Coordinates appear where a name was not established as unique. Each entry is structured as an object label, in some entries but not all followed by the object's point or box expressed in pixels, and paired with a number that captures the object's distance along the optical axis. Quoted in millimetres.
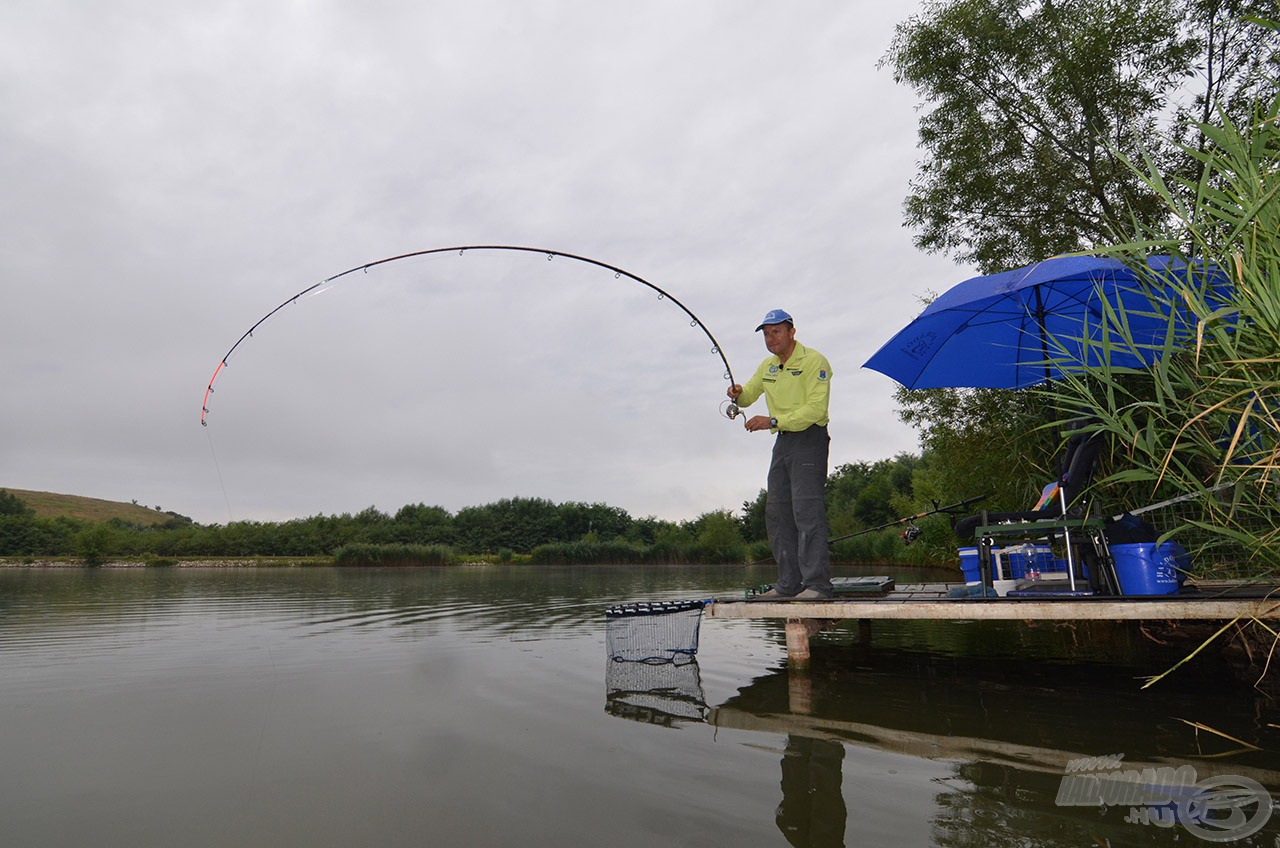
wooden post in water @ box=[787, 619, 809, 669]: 5348
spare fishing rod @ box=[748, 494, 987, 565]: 5773
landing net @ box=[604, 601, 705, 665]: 5516
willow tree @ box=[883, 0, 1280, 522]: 10008
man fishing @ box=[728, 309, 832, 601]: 5191
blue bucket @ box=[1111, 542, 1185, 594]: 4316
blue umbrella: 4852
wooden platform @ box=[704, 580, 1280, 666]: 3783
